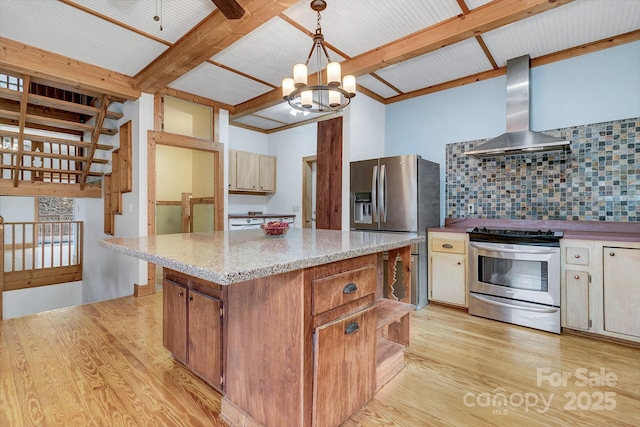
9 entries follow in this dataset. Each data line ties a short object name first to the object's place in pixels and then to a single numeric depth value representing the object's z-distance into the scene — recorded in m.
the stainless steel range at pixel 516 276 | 2.70
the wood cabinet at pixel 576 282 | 2.56
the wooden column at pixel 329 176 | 3.97
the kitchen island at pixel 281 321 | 1.26
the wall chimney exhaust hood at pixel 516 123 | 3.06
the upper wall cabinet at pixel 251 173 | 5.48
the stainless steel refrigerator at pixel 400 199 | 3.32
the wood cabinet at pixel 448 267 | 3.22
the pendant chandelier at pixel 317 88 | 2.13
